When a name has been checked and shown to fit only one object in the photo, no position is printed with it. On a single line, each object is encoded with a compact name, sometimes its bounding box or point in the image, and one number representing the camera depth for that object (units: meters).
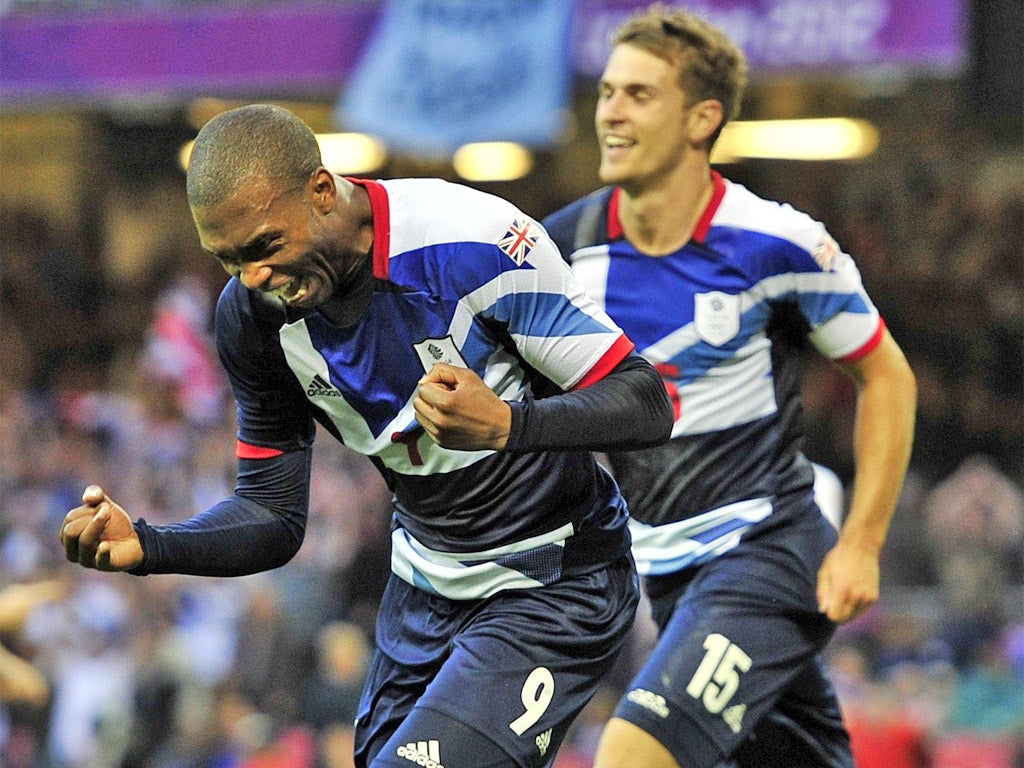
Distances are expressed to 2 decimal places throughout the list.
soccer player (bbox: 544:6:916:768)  9.21
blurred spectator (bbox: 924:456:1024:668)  18.56
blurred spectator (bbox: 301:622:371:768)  19.42
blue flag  20.94
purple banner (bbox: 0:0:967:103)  20.58
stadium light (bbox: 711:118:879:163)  27.97
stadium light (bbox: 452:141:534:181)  30.98
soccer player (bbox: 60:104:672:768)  6.76
